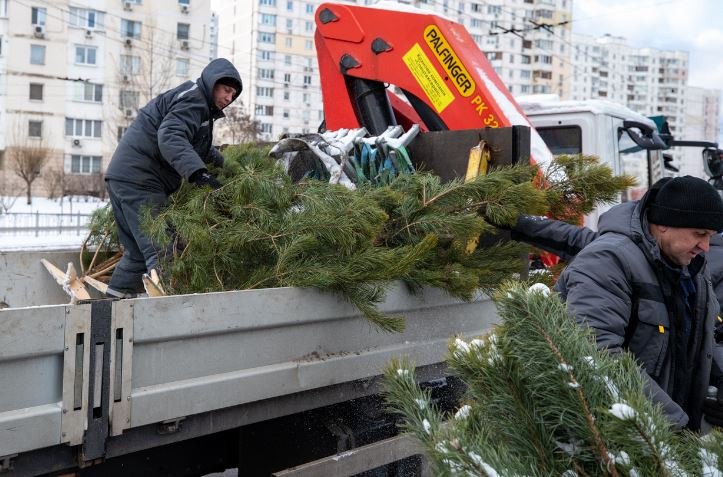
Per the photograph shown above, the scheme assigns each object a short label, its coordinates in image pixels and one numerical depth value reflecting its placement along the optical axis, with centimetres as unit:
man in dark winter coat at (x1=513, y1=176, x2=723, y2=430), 224
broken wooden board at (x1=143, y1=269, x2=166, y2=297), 306
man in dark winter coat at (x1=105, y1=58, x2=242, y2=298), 370
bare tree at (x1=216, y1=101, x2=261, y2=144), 3085
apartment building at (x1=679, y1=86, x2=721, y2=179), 9081
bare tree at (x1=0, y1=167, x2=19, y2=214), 3878
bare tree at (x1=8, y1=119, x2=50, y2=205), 3594
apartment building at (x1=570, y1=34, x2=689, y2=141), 9575
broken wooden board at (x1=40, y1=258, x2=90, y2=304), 355
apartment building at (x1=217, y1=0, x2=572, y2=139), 6538
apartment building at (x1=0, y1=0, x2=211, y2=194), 3962
